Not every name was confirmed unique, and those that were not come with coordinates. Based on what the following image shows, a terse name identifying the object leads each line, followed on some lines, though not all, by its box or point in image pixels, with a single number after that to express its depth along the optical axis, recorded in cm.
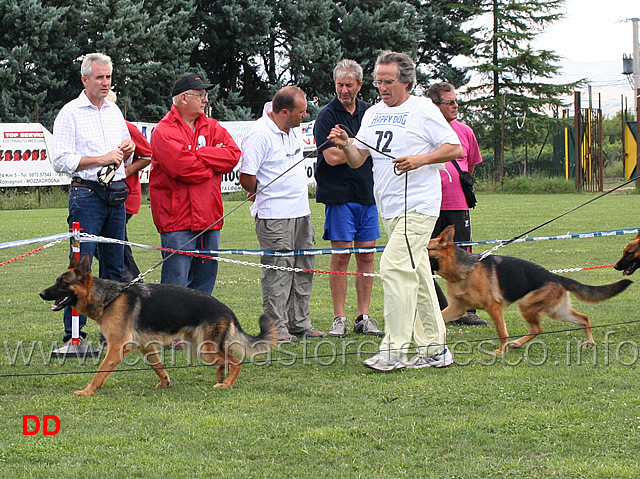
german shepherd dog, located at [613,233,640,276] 1321
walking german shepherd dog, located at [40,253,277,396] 999
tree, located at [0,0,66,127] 5628
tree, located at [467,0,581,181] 8044
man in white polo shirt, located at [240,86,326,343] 1302
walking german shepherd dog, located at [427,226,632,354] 1215
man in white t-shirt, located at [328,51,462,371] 1057
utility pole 6834
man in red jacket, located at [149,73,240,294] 1209
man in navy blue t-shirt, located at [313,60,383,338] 1346
